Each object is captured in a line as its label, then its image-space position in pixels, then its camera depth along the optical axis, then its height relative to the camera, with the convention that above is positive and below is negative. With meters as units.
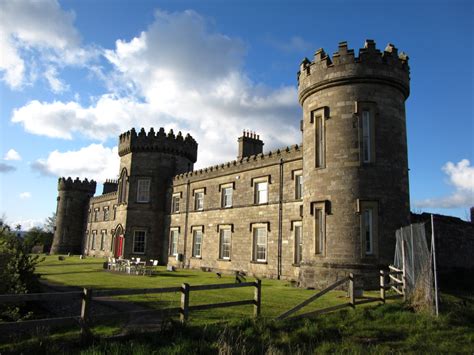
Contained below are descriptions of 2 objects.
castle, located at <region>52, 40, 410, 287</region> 16.89 +3.80
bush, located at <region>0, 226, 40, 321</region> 10.15 -0.61
